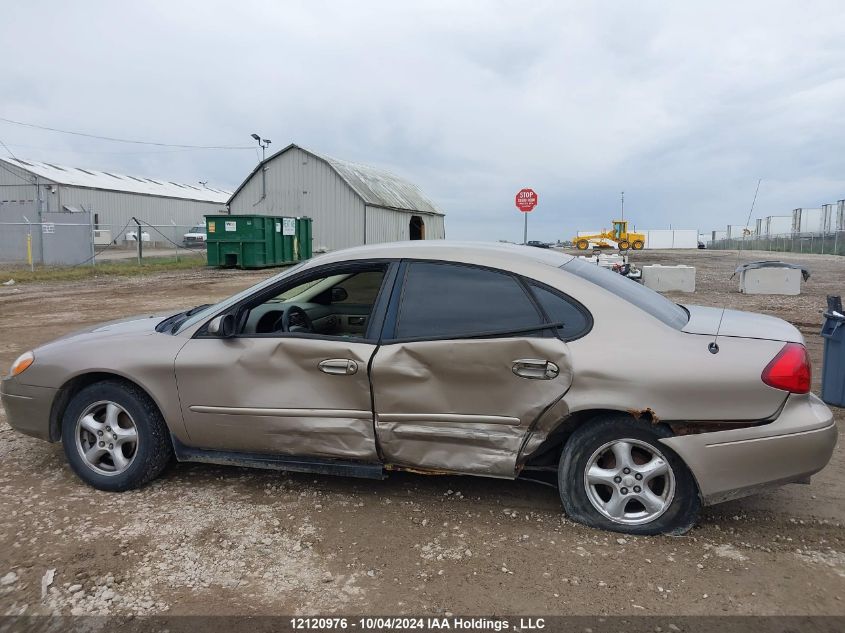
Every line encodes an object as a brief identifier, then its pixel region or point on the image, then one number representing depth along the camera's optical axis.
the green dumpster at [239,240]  25.94
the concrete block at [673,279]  16.72
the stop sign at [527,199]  16.30
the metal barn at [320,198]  33.19
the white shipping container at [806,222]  54.28
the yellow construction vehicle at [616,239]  48.34
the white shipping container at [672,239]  79.38
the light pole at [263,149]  34.34
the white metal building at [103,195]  39.91
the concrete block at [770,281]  15.77
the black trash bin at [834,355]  5.56
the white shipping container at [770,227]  54.53
